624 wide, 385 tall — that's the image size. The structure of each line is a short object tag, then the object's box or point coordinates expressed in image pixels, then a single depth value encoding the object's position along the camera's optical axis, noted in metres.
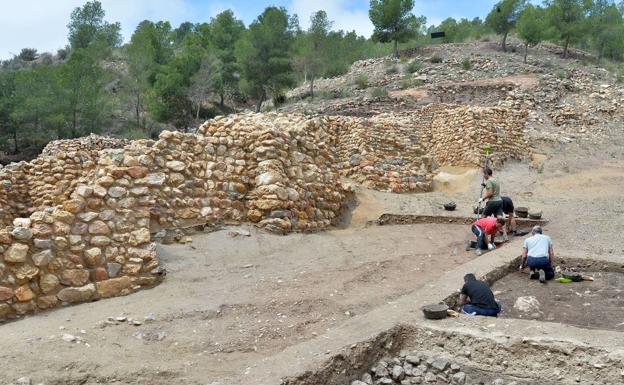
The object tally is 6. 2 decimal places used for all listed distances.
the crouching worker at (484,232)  8.76
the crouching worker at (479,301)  5.76
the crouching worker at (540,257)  7.40
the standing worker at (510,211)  9.85
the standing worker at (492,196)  9.42
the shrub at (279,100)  27.57
